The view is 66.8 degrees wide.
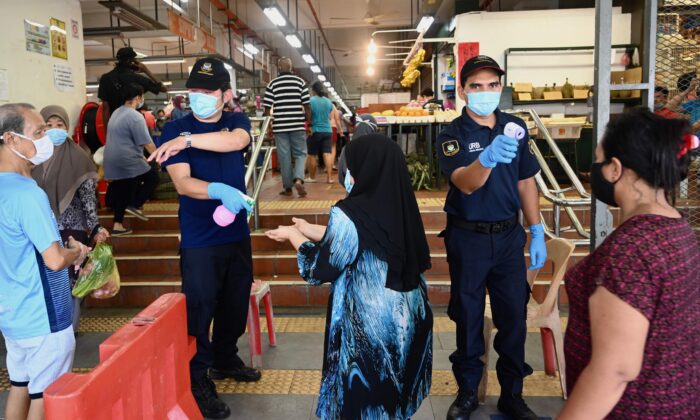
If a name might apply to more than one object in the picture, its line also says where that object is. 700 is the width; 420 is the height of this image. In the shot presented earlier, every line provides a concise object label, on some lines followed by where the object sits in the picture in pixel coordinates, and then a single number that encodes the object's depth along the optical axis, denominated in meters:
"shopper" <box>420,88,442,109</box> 7.87
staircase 4.57
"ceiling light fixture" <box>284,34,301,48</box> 12.00
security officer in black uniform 2.54
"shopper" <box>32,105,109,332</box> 3.33
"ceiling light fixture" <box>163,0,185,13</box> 8.71
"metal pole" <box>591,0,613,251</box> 2.10
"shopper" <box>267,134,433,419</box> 1.87
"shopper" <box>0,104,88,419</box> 2.13
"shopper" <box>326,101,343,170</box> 10.95
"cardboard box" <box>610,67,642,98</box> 7.94
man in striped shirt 6.46
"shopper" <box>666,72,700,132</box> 2.54
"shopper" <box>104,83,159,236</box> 4.94
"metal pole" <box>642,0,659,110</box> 2.14
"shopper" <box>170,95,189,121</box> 7.48
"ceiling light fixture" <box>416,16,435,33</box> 8.94
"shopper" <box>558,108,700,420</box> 1.18
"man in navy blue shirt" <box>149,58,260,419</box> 2.64
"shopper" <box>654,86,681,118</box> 2.54
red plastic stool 3.34
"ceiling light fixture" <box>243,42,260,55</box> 15.41
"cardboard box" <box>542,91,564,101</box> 8.61
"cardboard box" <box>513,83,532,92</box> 8.70
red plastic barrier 1.36
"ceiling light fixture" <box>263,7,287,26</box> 9.43
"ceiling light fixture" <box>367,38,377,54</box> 11.06
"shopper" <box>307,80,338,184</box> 7.73
